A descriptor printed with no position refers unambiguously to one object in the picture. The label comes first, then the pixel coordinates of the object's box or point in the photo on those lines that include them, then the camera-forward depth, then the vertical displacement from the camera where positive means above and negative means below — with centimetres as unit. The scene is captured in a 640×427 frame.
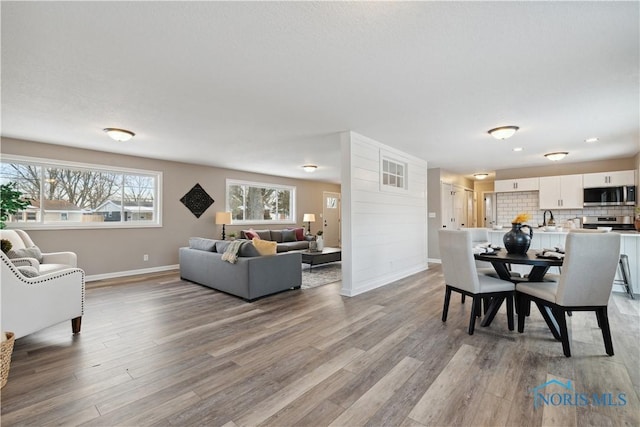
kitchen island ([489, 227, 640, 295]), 432 -43
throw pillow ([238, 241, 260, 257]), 423 -46
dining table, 271 -55
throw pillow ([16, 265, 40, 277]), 253 -47
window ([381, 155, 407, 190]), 514 +85
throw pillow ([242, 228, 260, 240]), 728 -39
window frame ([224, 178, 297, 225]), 757 +57
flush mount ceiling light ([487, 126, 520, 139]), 396 +121
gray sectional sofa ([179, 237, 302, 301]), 404 -79
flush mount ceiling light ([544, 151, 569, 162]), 553 +122
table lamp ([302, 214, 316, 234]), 926 +1
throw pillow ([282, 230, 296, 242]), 804 -49
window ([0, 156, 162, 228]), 476 +48
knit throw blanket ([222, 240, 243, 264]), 416 -50
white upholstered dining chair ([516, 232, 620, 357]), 238 -50
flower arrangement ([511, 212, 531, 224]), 313 -1
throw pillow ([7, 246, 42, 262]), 344 -43
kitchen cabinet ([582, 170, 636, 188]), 568 +79
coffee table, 609 -84
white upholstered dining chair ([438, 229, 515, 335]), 287 -64
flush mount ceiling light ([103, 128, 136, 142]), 405 +122
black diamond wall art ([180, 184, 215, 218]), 675 +44
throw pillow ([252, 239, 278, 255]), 438 -44
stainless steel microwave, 562 +44
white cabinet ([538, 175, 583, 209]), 622 +57
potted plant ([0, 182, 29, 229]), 416 +24
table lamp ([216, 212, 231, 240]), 702 +4
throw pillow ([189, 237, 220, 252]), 486 -45
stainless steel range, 584 -9
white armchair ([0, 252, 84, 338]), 233 -71
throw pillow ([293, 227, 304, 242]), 831 -45
